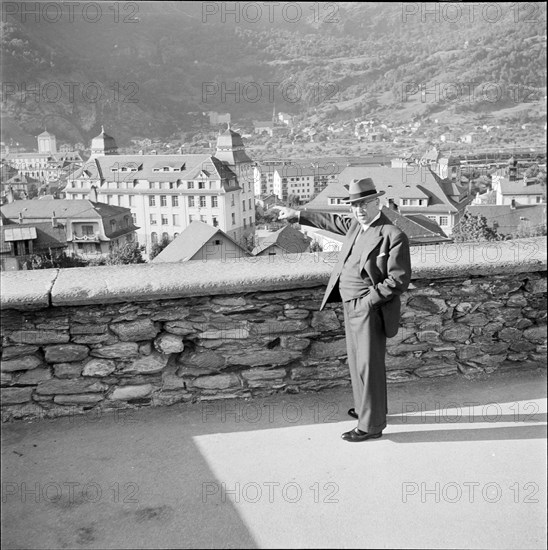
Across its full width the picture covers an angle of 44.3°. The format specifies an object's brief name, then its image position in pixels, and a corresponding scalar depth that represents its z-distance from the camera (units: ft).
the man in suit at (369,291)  11.30
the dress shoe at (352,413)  12.90
